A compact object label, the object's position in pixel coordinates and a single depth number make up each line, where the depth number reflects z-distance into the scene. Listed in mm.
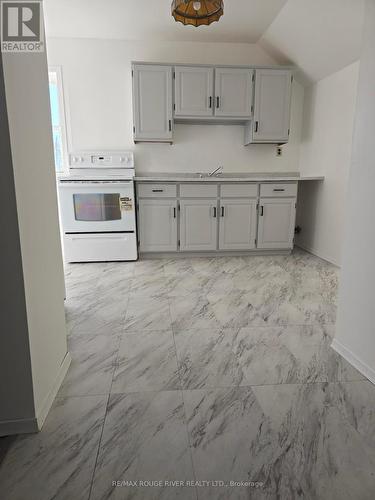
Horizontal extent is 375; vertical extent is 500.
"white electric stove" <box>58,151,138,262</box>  3418
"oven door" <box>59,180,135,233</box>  3420
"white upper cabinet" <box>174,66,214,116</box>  3549
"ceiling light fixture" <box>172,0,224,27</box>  1896
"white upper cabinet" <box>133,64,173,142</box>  3508
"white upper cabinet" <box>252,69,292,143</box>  3670
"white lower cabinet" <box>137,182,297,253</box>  3613
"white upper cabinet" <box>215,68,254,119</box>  3600
